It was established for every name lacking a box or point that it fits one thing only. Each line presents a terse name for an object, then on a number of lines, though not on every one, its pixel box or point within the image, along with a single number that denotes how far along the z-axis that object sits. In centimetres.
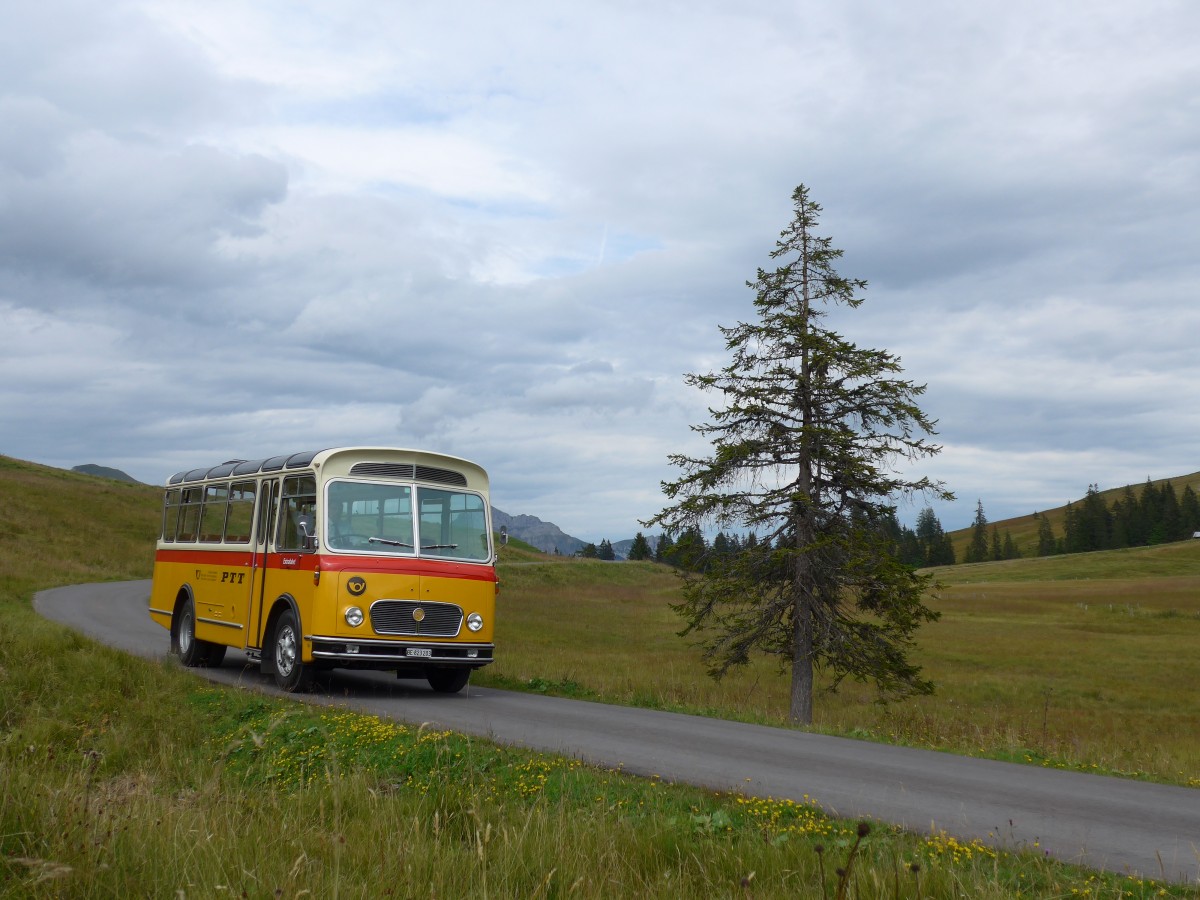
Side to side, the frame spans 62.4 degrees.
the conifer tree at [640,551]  16275
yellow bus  1320
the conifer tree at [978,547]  16450
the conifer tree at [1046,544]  15212
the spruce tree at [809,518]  2022
